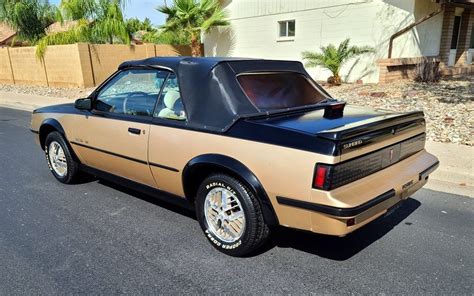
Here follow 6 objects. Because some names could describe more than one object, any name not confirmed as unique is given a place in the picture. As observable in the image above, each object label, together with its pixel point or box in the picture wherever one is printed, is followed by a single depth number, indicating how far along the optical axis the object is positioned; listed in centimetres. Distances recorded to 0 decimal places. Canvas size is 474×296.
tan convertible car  266
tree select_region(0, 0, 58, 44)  2148
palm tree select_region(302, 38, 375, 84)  1338
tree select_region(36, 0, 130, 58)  1822
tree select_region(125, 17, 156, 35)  1939
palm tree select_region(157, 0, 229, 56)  1788
